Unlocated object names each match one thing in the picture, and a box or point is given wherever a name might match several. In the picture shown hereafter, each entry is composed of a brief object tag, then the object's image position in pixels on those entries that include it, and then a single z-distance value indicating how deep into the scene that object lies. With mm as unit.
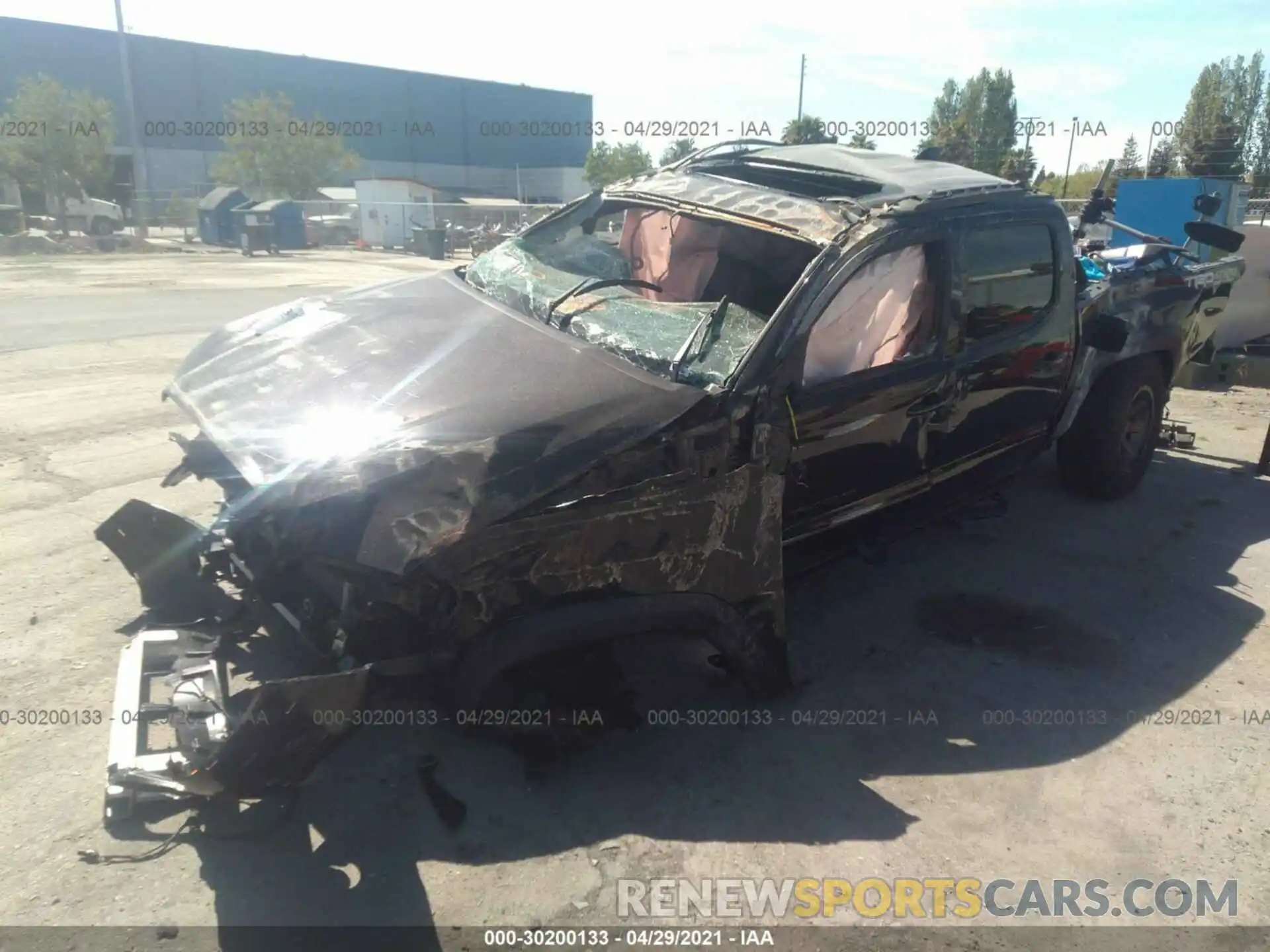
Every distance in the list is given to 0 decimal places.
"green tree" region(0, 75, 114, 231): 29641
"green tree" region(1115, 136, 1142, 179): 24766
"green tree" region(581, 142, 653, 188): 53312
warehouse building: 50750
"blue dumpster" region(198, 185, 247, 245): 28875
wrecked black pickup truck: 2445
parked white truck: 30594
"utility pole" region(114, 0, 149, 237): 29344
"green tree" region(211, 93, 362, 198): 43156
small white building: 31516
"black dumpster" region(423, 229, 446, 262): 26625
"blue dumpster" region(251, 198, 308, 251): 27750
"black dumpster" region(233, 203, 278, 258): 26109
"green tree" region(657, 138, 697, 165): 45406
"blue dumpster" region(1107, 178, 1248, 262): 10727
